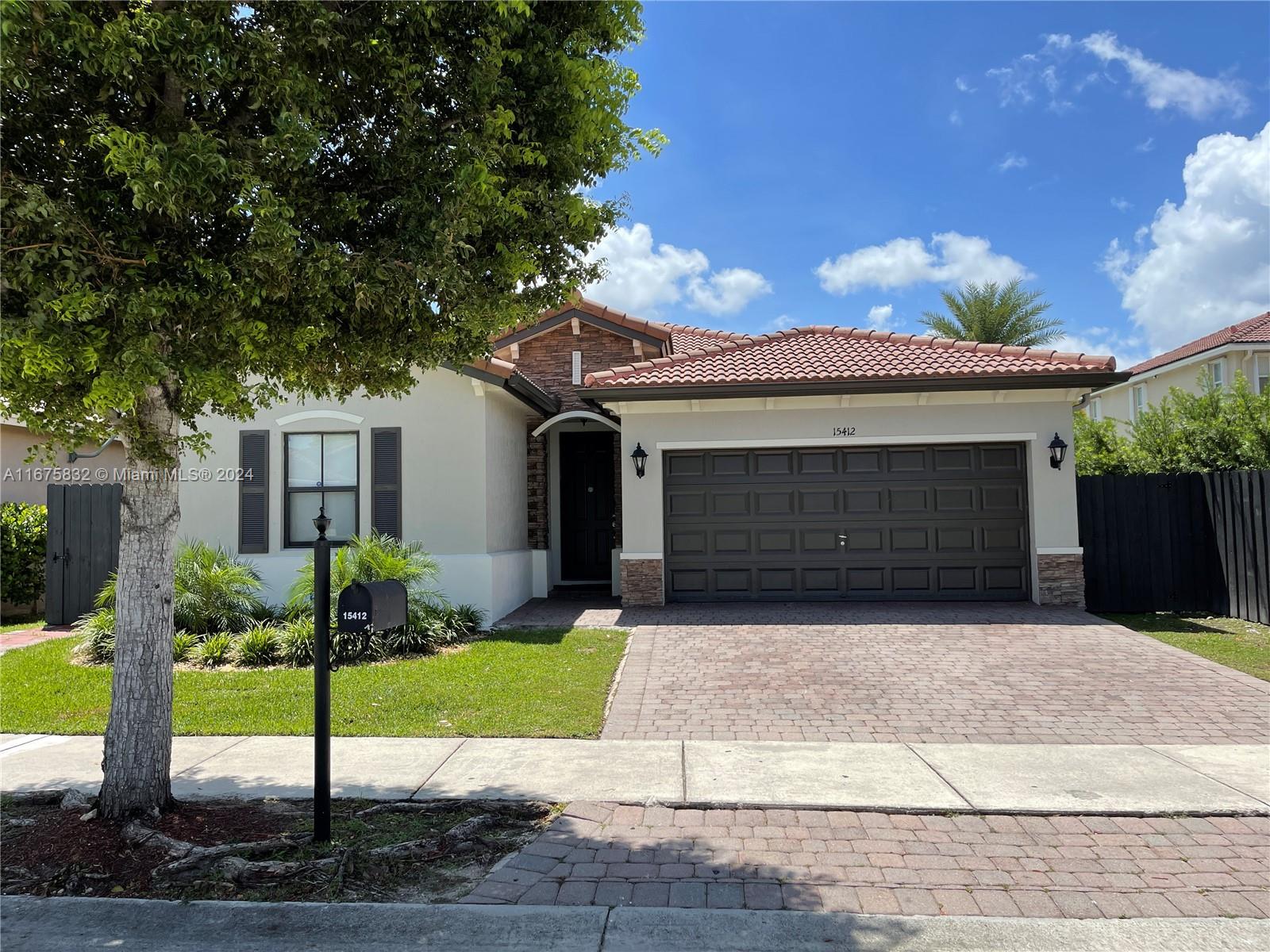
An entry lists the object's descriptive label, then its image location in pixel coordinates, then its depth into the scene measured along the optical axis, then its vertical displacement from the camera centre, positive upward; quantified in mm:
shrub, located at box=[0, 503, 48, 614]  13047 -243
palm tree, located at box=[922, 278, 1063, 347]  27109 +6578
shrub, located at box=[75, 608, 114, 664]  9531 -1236
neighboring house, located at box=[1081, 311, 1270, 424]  21469 +4167
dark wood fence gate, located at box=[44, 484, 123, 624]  12211 -247
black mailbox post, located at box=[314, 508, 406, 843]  4270 -482
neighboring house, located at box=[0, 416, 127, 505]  14891 +1189
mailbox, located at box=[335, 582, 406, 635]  4316 -419
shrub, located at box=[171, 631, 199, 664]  9453 -1321
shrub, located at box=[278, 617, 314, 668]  9320 -1298
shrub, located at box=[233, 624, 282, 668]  9297 -1315
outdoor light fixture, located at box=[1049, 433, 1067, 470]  11836 +936
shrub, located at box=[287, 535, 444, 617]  9891 -480
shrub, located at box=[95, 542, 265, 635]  10391 -789
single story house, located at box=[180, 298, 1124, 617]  11648 +722
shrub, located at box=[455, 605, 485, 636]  10651 -1205
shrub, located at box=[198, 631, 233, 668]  9289 -1343
